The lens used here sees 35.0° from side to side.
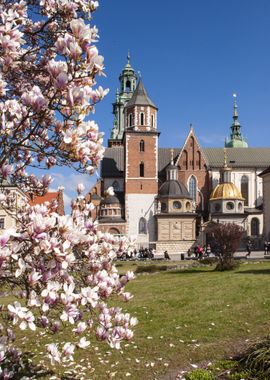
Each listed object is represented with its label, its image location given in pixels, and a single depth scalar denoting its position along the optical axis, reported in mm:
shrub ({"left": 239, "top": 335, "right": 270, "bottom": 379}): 6715
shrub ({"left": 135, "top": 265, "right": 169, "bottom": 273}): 25875
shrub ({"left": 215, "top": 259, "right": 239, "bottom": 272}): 22812
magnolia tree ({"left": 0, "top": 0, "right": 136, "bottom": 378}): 3271
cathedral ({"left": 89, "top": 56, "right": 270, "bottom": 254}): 50312
